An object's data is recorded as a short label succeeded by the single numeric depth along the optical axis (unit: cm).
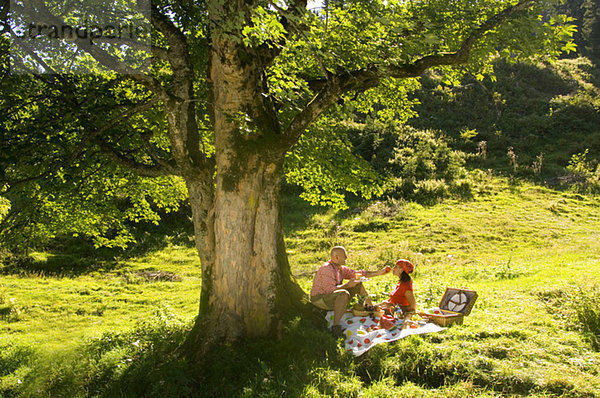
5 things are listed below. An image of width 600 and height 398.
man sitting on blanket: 851
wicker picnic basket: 784
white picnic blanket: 733
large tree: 726
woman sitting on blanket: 832
